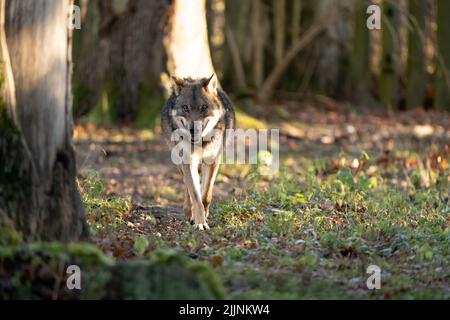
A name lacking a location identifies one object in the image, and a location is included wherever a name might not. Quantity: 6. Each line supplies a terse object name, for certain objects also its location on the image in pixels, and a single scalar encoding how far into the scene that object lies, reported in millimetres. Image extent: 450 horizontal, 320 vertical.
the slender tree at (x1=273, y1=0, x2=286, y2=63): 26516
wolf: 9523
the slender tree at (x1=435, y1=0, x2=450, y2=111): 23047
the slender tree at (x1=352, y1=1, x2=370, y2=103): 25359
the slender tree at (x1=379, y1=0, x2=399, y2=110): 24672
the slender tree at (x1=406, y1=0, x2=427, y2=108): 23406
